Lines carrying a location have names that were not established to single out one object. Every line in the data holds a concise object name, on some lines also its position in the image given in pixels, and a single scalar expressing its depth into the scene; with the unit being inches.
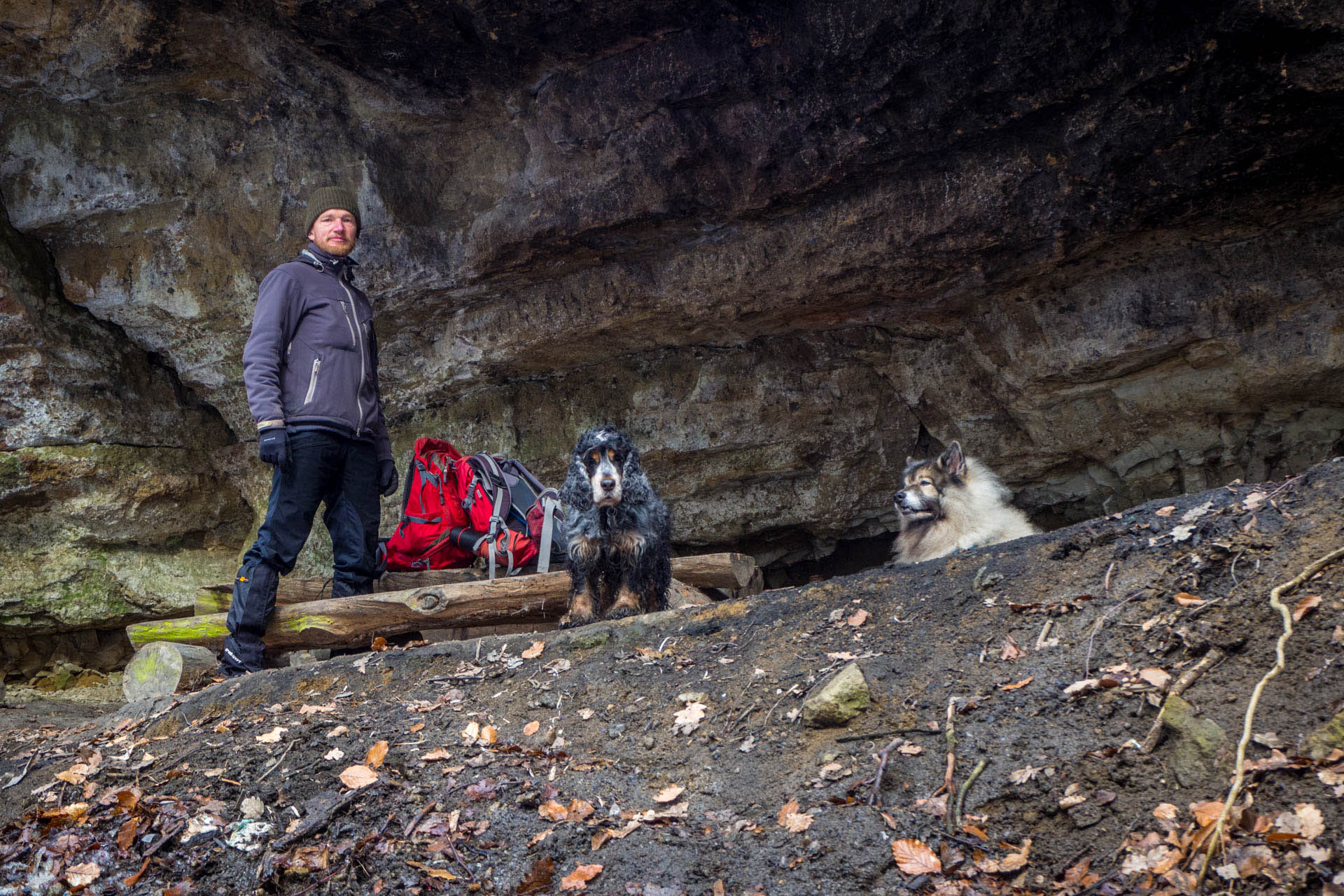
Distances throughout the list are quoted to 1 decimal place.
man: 212.7
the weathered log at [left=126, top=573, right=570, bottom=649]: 221.1
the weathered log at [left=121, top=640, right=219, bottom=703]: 222.5
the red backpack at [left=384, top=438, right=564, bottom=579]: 255.1
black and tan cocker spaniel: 222.2
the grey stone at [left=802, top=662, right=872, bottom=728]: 144.8
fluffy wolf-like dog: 242.4
